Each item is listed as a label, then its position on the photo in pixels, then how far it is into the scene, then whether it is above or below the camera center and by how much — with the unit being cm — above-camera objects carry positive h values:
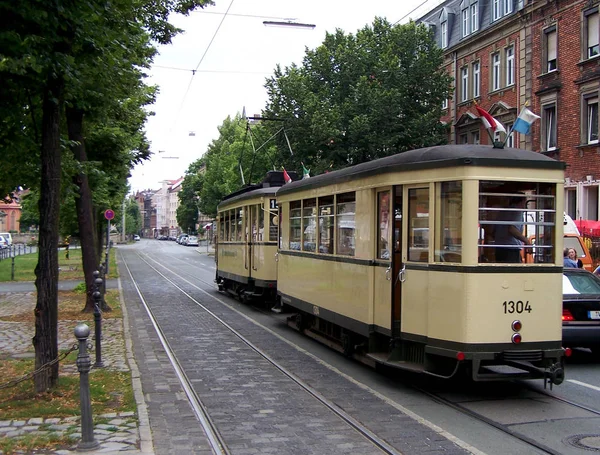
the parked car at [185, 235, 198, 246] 9506 -59
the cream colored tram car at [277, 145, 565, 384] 749 -28
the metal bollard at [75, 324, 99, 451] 584 -144
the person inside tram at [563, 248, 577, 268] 1435 -43
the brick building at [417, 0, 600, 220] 2573 +725
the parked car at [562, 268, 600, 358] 977 -116
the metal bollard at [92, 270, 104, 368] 977 -139
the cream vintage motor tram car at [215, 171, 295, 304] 1675 -9
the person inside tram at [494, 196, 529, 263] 765 +5
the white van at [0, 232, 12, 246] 6205 -19
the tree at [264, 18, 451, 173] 3067 +676
